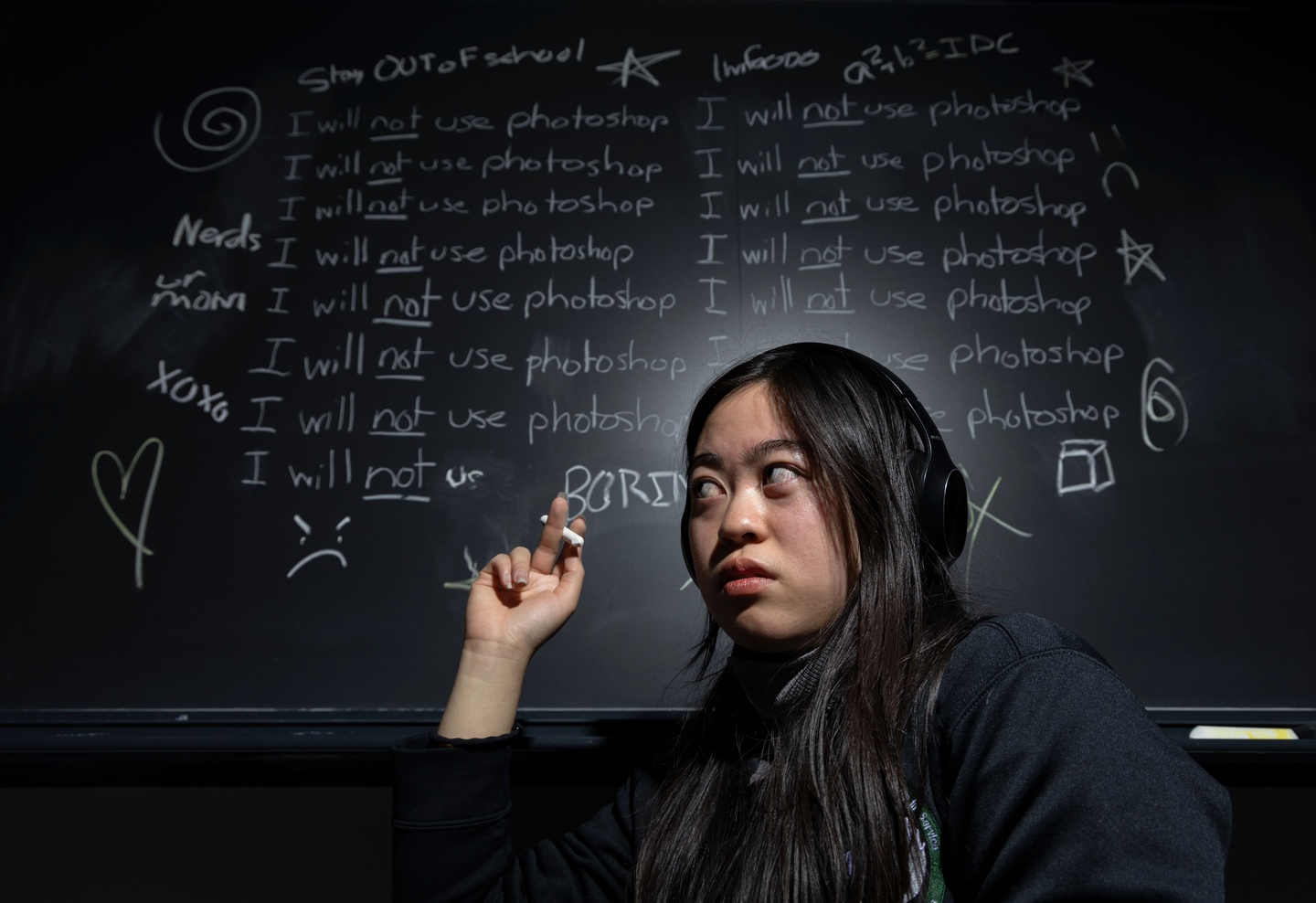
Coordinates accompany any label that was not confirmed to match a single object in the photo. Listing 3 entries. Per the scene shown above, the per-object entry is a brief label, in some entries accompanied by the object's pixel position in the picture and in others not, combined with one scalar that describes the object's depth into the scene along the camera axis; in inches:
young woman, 26.6
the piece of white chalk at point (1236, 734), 49.0
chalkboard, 53.2
